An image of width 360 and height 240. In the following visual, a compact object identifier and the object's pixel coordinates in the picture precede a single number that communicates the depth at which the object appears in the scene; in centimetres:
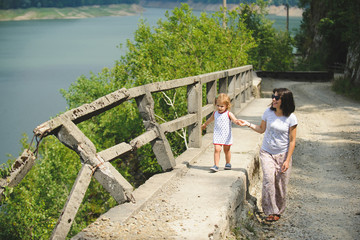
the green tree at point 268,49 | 3581
